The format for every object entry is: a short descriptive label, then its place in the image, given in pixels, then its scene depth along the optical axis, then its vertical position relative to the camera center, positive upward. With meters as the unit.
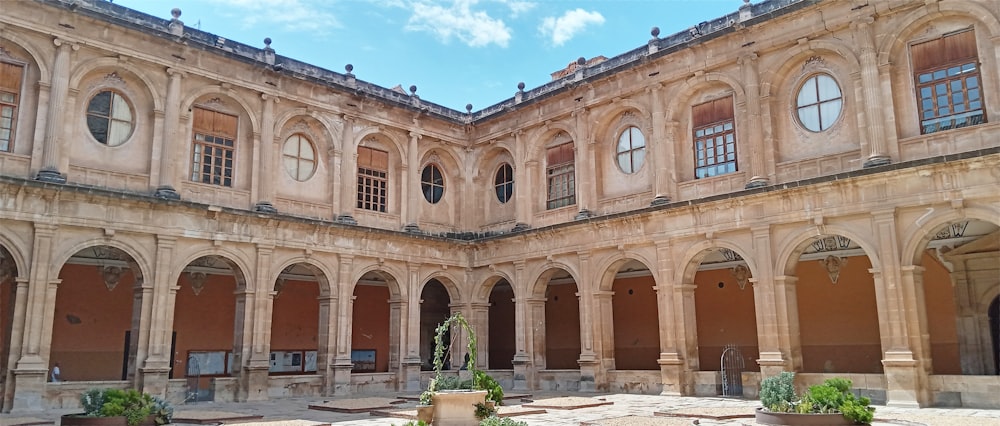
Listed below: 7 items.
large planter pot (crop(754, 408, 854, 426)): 9.98 -1.07
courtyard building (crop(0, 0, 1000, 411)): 14.99 +3.14
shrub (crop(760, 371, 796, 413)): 10.66 -0.76
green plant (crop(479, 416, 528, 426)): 8.76 -0.95
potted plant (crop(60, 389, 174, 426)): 10.82 -0.98
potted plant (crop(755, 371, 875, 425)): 10.07 -0.90
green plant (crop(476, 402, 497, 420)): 10.96 -1.02
